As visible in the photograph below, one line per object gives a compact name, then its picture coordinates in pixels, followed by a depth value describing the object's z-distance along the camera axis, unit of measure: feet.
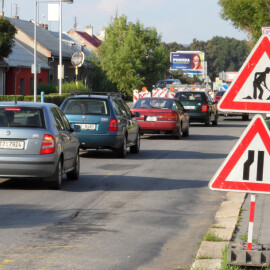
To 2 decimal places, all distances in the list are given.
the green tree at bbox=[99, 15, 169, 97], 268.21
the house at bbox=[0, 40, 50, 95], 203.51
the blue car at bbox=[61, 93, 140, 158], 64.85
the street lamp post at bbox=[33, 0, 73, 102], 153.30
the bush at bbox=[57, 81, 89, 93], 202.80
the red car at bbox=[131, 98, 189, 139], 91.61
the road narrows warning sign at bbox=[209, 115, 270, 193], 23.72
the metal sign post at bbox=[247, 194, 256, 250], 24.13
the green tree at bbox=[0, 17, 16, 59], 167.94
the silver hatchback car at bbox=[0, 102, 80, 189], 42.83
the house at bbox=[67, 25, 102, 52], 362.12
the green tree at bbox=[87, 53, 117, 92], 275.39
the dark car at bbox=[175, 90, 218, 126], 125.90
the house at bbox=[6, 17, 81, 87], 248.11
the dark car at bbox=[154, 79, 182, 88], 271.28
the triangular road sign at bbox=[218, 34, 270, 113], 23.82
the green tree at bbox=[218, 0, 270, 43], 170.35
